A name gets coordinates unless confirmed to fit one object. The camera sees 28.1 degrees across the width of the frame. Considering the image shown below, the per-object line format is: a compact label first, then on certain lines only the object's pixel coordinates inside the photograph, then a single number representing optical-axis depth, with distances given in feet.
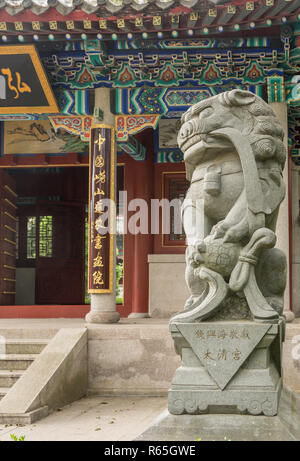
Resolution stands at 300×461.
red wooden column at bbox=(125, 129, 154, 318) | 33.68
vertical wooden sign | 26.40
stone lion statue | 13.06
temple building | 23.56
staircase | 21.55
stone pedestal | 12.02
